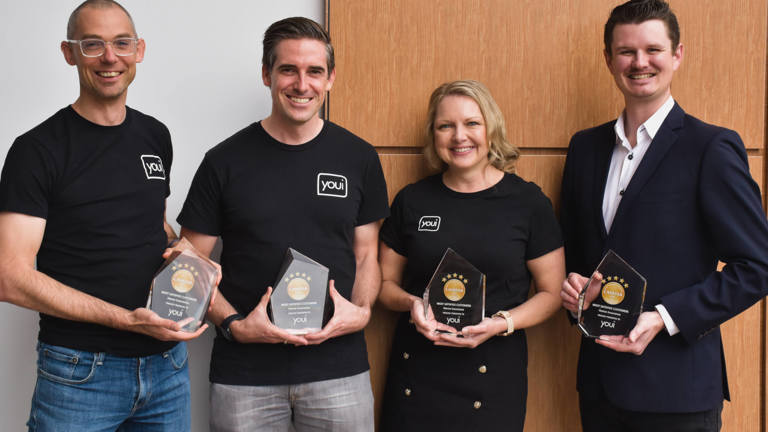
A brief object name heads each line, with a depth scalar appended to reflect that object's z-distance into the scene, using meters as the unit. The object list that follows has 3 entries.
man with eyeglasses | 1.49
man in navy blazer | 1.66
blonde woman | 1.86
